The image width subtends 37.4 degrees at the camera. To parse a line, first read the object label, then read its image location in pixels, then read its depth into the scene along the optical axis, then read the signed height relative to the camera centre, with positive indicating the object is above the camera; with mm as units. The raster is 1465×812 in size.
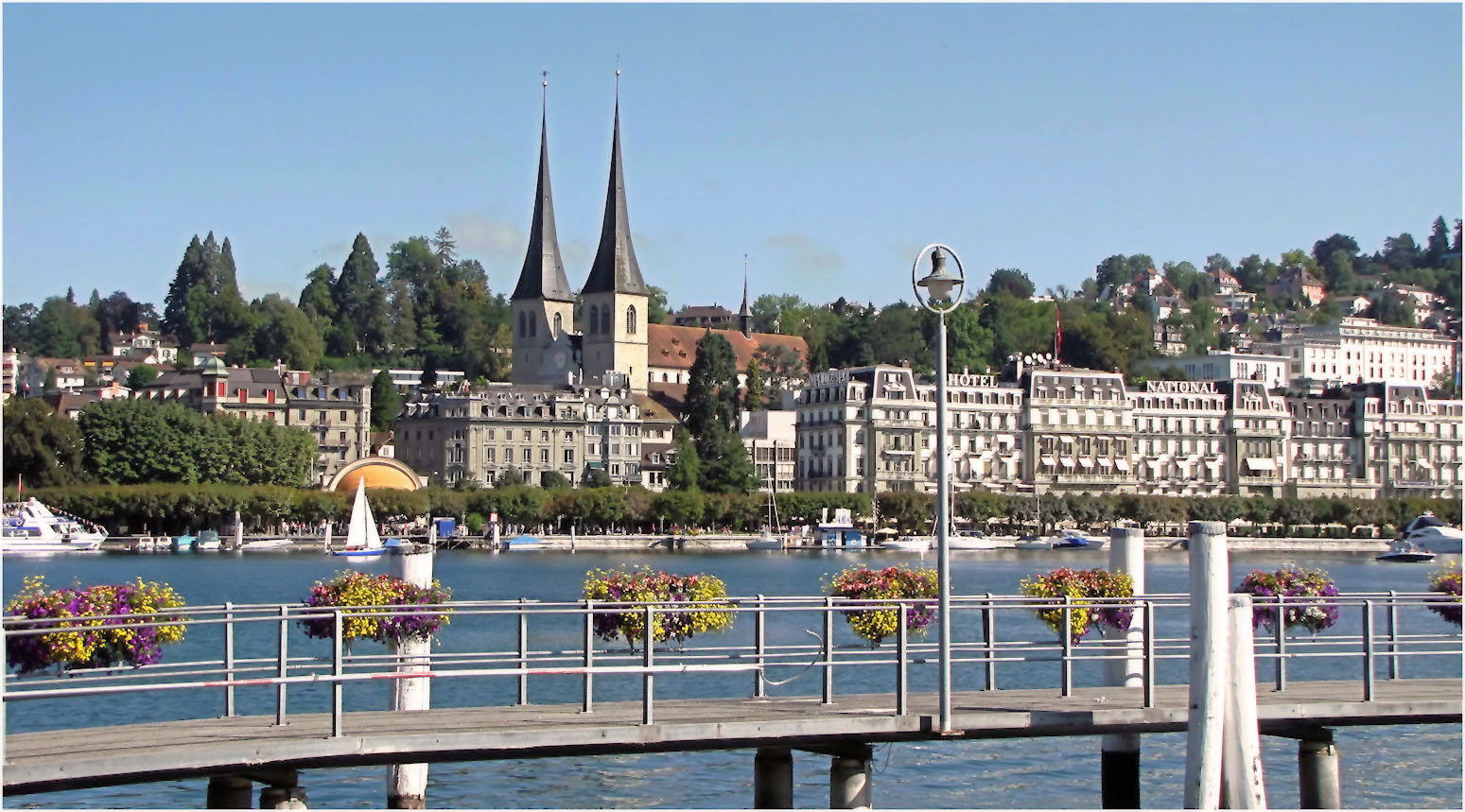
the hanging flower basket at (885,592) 20391 -738
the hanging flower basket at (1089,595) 21172 -776
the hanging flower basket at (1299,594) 22609 -800
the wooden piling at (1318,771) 20828 -2453
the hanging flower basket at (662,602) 19531 -783
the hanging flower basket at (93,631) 17422 -951
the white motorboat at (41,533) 113062 -1007
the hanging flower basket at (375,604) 18906 -782
